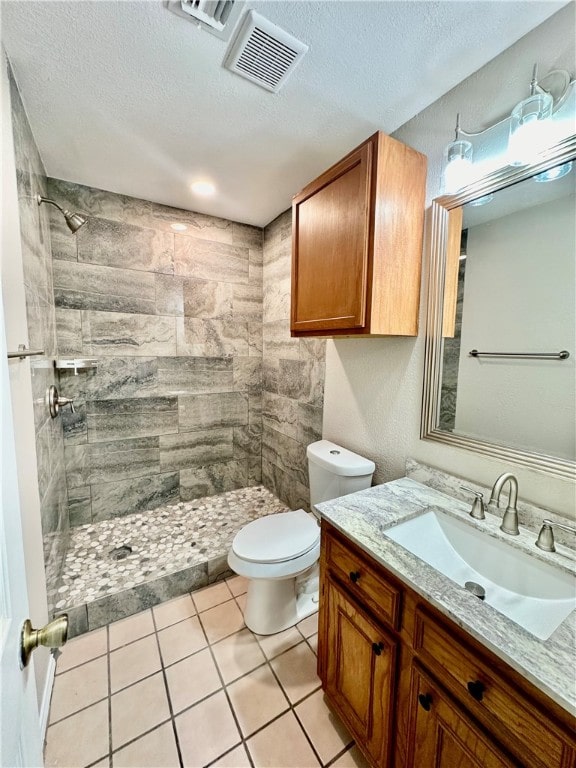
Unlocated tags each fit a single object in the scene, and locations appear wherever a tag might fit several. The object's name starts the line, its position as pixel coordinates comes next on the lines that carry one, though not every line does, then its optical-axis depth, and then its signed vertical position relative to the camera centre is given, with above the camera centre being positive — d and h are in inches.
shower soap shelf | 73.0 -2.1
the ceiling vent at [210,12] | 36.2 +40.7
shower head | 62.6 +27.8
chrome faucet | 37.4 -18.2
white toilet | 56.1 -35.9
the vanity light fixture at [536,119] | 36.5 +28.6
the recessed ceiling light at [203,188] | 74.6 +40.8
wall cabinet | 46.7 +18.4
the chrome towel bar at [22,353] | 34.1 +0.1
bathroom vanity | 23.0 -28.0
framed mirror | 36.9 +5.0
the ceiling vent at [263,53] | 38.6 +40.4
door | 16.0 -15.8
